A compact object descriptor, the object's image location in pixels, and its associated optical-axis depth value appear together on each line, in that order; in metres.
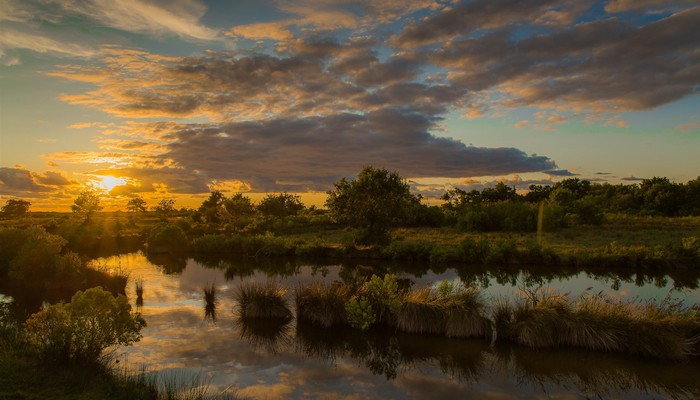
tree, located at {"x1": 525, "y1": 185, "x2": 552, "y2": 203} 106.25
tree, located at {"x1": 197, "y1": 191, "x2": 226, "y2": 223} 81.44
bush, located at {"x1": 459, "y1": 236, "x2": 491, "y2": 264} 38.88
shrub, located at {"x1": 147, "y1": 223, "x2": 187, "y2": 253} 48.38
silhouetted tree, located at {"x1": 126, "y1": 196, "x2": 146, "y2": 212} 135.32
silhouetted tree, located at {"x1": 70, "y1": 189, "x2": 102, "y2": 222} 82.55
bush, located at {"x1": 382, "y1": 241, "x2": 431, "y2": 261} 41.34
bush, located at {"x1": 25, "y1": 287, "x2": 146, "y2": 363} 11.64
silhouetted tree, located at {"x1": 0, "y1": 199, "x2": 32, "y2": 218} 103.06
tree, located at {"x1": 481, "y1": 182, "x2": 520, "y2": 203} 99.62
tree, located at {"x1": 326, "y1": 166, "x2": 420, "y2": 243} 45.22
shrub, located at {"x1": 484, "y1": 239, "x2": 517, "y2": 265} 37.59
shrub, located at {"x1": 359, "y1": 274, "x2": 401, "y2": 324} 17.95
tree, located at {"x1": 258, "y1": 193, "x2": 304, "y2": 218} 92.94
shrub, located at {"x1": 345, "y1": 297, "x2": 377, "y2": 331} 17.52
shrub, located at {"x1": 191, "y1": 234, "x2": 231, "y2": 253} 49.22
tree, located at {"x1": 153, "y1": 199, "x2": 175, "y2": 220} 125.53
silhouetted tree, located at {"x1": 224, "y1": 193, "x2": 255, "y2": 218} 78.19
